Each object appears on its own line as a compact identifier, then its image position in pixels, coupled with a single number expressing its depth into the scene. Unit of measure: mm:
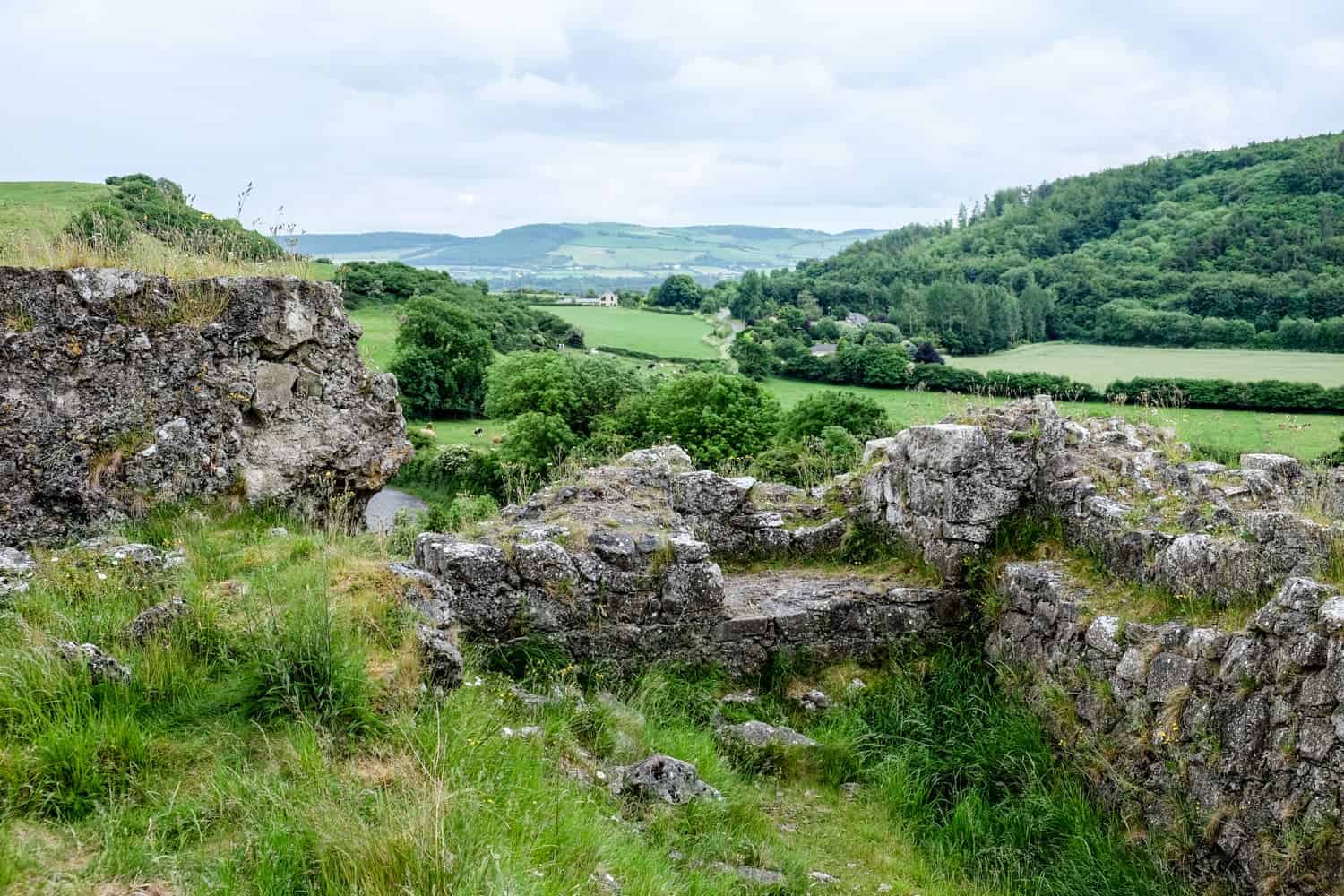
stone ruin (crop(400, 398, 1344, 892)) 6004
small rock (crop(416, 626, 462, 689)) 5957
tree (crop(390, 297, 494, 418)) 57156
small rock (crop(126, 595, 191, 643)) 5449
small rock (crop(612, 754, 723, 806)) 6176
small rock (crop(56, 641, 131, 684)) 4969
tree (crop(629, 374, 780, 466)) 40031
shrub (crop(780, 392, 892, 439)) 40812
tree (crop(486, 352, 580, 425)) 47531
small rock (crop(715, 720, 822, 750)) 7676
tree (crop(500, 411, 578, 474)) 42562
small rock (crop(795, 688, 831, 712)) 8539
